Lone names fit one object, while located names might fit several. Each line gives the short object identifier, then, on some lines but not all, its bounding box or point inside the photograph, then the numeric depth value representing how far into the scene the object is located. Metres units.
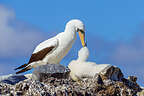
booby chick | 16.33
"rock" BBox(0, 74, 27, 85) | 16.86
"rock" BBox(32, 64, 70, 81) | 15.54
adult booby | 18.02
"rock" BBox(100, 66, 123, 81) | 15.92
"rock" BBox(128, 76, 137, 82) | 17.33
